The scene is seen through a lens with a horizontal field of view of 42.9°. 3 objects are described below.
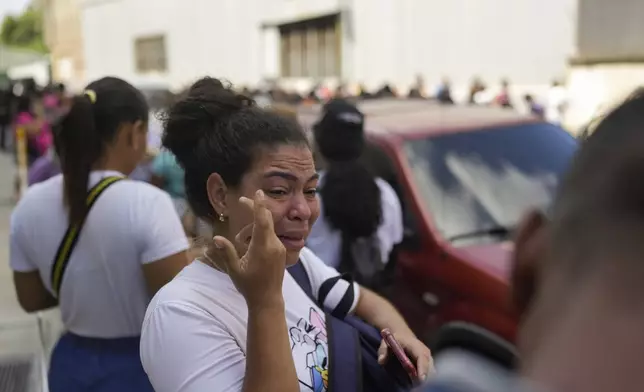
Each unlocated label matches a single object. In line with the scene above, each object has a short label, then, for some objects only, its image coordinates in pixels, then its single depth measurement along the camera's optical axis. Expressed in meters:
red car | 3.95
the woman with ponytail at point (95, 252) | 2.57
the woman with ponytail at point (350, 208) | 3.80
